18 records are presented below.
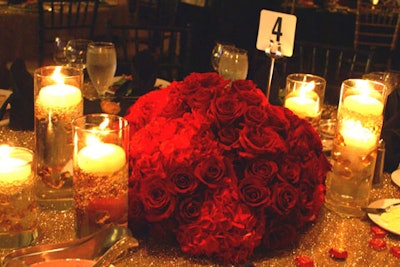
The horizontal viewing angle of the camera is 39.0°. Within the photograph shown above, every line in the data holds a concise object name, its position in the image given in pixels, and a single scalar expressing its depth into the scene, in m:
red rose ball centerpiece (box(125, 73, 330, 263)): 0.91
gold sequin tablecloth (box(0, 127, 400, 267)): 0.92
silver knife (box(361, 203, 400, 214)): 1.09
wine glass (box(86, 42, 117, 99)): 1.68
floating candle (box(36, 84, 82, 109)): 1.01
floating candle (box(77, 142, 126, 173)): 0.88
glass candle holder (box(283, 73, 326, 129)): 1.30
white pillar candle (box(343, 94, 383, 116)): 1.08
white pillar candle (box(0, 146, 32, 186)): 0.87
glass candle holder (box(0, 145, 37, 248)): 0.87
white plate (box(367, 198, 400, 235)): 1.04
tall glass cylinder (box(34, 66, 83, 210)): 1.02
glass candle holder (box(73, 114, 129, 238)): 0.88
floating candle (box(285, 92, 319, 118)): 1.30
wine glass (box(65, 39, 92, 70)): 1.82
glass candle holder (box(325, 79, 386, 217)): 1.07
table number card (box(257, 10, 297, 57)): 1.35
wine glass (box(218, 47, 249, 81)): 1.78
